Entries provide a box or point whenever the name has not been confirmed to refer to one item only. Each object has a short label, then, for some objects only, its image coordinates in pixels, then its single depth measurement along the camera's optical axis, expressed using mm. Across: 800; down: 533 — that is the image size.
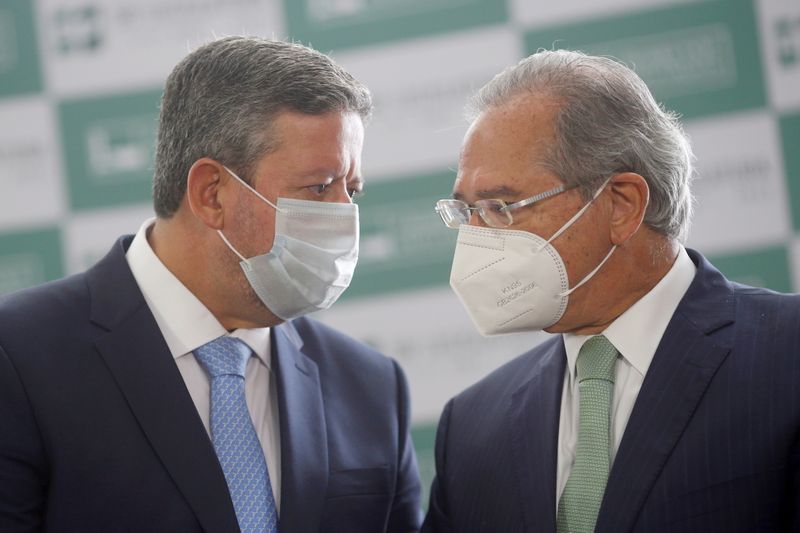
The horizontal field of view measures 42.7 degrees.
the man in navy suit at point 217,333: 2150
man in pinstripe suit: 2020
